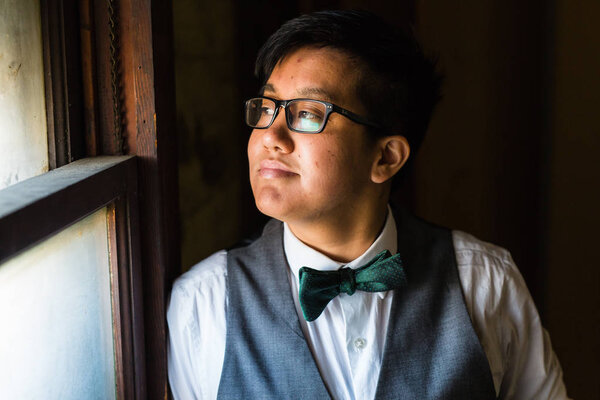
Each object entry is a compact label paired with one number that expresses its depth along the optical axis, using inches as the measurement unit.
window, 37.0
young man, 55.6
